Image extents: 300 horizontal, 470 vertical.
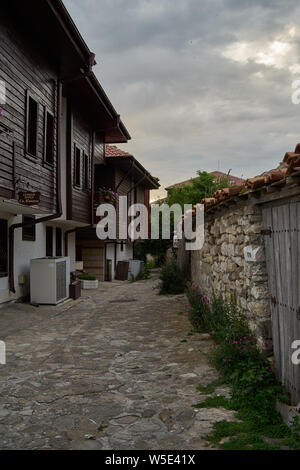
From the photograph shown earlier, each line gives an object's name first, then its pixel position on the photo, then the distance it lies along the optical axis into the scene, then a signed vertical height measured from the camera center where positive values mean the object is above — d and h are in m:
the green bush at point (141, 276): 21.43 -1.47
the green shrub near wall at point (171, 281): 13.79 -1.08
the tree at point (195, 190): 24.69 +3.30
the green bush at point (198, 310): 7.49 -1.14
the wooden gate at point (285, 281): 3.80 -0.34
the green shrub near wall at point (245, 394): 3.34 -1.39
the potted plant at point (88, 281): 15.89 -1.21
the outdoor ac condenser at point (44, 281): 10.84 -0.81
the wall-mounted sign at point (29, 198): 8.23 +0.94
